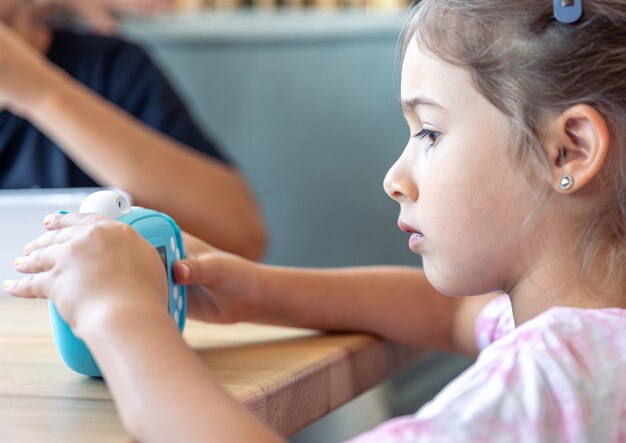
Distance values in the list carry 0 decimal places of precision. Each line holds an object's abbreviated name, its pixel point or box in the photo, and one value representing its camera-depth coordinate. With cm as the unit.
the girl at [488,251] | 76
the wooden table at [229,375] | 77
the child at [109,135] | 143
